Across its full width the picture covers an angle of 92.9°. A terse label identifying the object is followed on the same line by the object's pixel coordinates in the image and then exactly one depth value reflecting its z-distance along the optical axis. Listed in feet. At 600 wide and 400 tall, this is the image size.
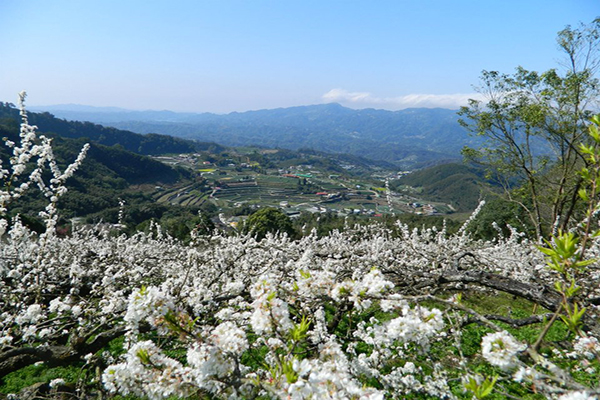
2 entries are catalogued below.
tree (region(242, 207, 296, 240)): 105.50
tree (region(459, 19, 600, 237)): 39.27
